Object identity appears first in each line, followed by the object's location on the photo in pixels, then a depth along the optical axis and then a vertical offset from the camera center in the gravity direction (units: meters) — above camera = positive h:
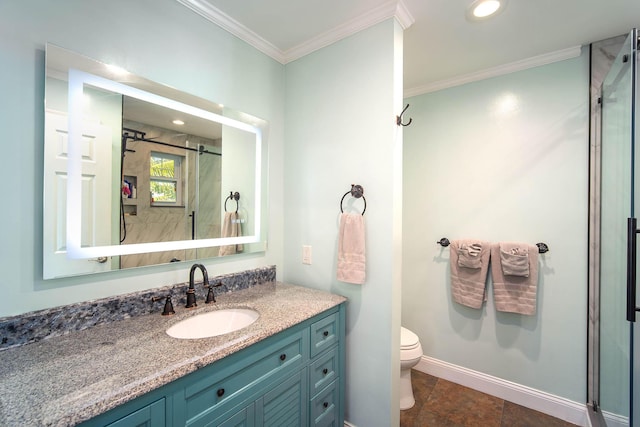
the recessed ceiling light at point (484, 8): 1.48 +1.14
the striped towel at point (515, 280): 1.95 -0.47
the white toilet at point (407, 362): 1.94 -1.04
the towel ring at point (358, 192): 1.67 +0.13
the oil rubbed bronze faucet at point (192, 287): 1.42 -0.39
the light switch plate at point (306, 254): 1.93 -0.29
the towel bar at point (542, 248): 1.95 -0.23
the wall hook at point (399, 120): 1.61 +0.55
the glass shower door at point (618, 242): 1.28 -0.13
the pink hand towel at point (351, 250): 1.62 -0.22
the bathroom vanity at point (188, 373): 0.74 -0.50
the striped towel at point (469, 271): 2.12 -0.44
